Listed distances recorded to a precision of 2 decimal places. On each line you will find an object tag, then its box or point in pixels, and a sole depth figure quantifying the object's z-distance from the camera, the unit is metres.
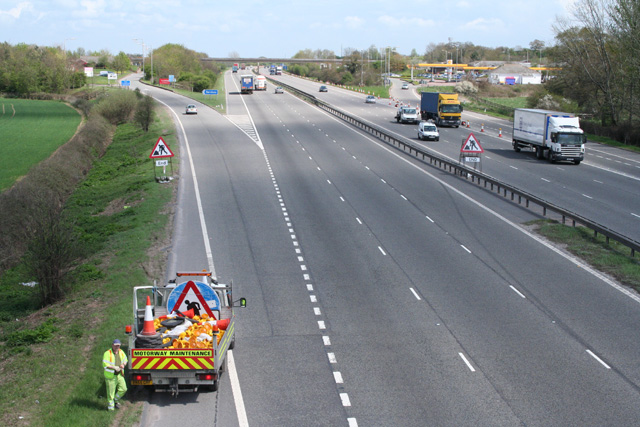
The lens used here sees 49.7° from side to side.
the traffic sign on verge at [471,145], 38.78
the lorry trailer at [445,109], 70.31
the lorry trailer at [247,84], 119.81
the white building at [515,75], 181.12
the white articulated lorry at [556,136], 47.16
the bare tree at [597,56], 67.25
